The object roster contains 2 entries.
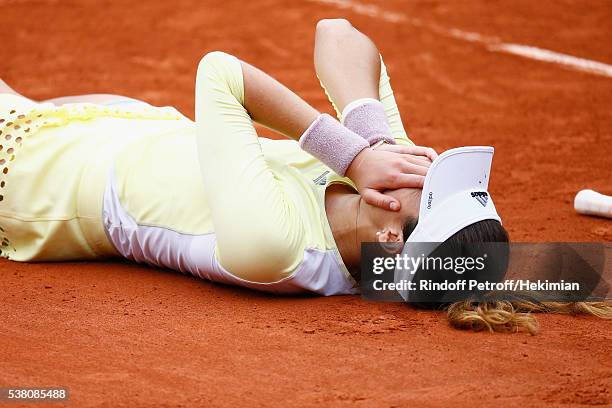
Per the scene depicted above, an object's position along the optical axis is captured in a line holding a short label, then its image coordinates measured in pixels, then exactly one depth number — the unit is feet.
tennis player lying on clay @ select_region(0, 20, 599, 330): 20.34
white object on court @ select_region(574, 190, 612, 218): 28.32
